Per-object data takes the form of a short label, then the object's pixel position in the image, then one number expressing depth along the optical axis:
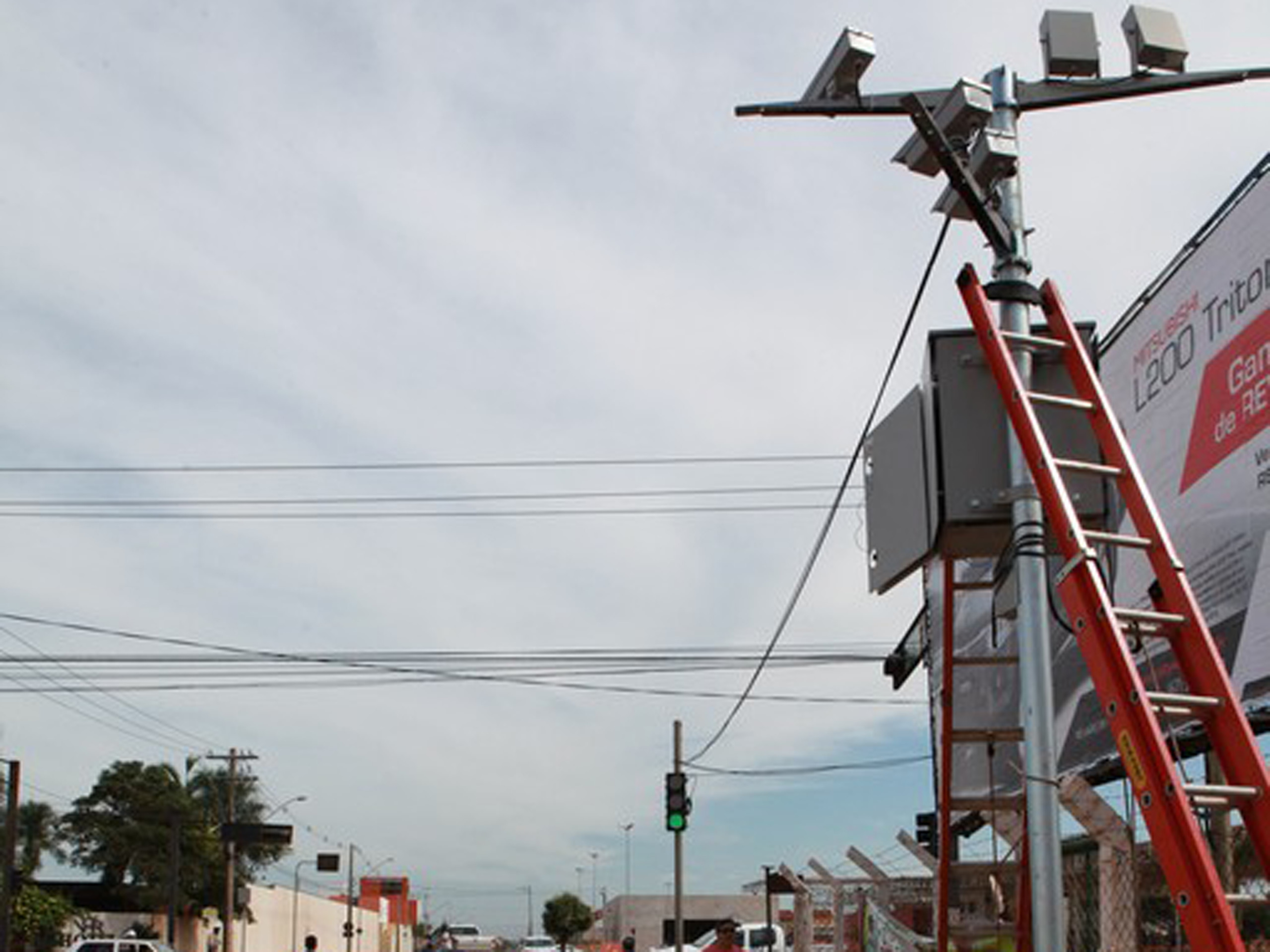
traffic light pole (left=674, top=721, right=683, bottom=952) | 28.30
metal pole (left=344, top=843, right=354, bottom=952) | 79.25
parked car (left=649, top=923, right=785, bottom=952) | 30.97
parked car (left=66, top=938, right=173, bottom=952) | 36.06
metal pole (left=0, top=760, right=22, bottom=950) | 29.03
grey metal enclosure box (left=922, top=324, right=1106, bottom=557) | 5.73
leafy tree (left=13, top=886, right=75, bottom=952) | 51.91
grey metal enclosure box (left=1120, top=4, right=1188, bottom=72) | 6.23
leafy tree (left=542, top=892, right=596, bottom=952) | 93.06
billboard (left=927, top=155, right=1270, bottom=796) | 9.48
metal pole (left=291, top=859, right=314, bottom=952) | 81.81
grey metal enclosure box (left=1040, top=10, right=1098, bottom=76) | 6.14
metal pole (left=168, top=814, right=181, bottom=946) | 52.81
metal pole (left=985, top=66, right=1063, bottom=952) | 5.07
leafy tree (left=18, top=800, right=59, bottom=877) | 67.12
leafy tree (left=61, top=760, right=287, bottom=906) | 67.50
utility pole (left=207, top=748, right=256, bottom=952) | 53.62
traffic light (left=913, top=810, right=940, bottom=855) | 20.81
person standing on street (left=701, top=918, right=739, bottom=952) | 11.80
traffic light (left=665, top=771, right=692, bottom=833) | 26.58
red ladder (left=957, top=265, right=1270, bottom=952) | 4.20
